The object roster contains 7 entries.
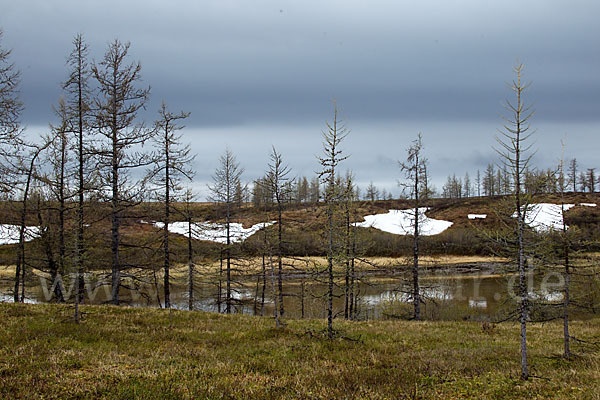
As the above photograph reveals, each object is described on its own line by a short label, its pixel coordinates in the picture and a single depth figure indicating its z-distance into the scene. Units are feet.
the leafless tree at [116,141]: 67.15
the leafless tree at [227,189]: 92.27
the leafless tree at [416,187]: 82.58
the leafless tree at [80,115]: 66.74
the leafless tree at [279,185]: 71.31
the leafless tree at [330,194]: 44.98
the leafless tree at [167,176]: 75.72
